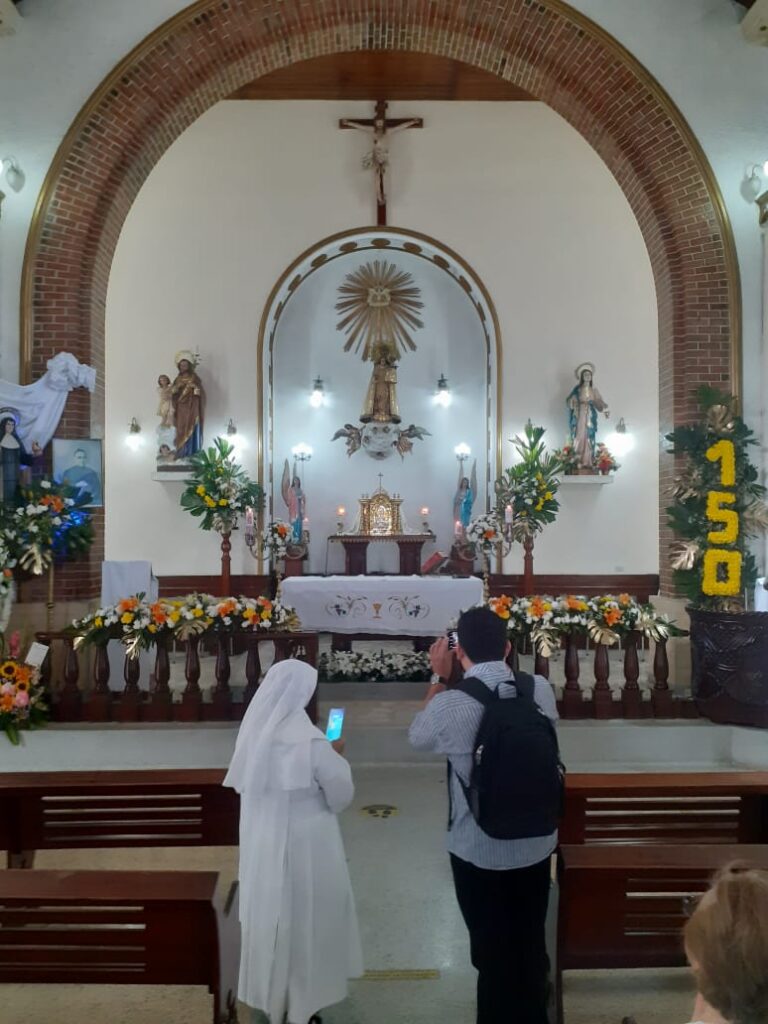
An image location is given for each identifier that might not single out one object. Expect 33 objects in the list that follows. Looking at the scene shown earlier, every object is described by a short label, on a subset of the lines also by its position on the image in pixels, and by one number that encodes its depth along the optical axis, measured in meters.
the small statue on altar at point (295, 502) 12.95
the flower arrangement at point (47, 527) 7.31
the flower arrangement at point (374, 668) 8.84
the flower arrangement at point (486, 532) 9.99
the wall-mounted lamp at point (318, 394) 13.50
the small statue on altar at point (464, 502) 13.05
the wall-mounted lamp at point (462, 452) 13.27
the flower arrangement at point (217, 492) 10.57
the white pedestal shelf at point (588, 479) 12.37
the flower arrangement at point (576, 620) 7.07
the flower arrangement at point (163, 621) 7.03
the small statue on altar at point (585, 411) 12.38
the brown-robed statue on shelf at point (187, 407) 12.44
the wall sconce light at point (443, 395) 13.45
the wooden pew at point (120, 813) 4.36
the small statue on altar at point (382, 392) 13.24
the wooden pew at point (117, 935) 3.04
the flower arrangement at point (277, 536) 10.52
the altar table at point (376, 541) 12.79
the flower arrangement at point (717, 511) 7.82
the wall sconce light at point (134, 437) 12.70
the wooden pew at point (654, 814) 4.32
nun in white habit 3.23
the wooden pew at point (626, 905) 3.35
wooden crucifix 12.45
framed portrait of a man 7.87
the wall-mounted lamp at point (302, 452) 13.39
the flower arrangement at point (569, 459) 12.37
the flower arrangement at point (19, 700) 6.68
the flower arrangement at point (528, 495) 10.16
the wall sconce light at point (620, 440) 12.66
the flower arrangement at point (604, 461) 12.38
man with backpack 2.80
